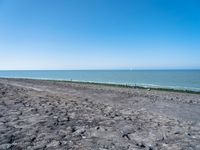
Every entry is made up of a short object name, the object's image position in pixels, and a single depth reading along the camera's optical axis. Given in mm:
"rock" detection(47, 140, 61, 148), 3052
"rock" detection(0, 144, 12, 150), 2871
